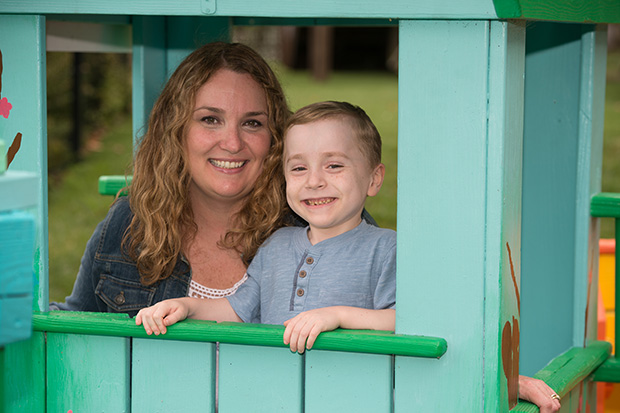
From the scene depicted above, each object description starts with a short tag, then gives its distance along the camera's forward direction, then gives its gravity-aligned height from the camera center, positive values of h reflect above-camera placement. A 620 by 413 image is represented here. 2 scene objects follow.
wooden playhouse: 2.39 -0.14
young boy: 2.61 -0.12
